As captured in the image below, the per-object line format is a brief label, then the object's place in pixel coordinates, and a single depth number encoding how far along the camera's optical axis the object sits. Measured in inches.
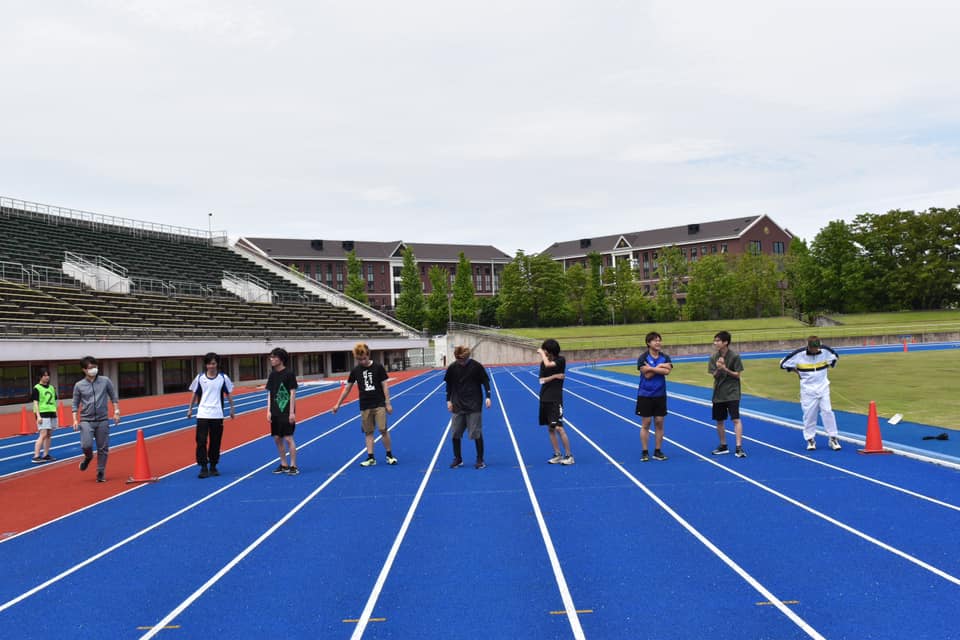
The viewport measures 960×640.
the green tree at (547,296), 3120.1
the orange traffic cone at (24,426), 779.4
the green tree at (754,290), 3093.0
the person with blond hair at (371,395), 444.5
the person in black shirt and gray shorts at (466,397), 432.8
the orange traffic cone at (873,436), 431.5
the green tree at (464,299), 3218.5
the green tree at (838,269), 3078.2
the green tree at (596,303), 3181.6
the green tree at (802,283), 3129.9
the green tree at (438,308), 3218.5
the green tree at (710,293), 3078.2
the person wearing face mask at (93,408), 428.1
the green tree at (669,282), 3159.5
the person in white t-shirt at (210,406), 431.8
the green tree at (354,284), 3228.3
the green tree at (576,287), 3262.8
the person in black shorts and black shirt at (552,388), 421.1
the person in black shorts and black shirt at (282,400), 425.7
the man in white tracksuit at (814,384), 446.9
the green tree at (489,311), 3363.7
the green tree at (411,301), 3216.0
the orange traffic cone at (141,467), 432.8
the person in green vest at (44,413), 552.7
